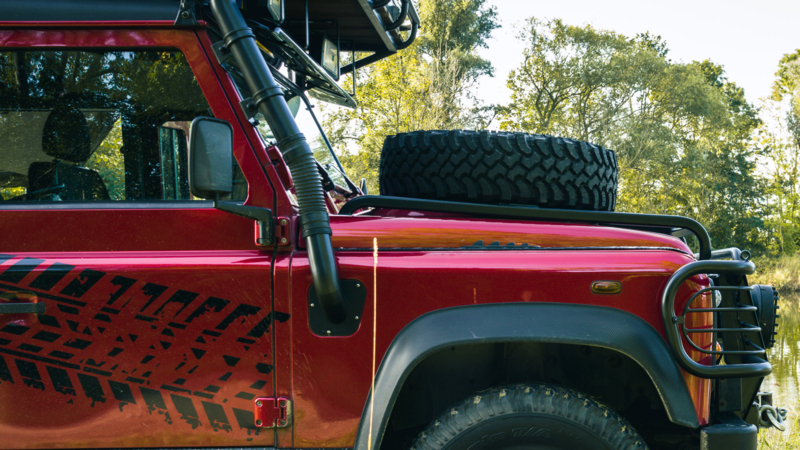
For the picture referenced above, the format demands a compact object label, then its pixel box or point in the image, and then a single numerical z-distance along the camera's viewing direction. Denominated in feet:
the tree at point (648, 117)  88.84
